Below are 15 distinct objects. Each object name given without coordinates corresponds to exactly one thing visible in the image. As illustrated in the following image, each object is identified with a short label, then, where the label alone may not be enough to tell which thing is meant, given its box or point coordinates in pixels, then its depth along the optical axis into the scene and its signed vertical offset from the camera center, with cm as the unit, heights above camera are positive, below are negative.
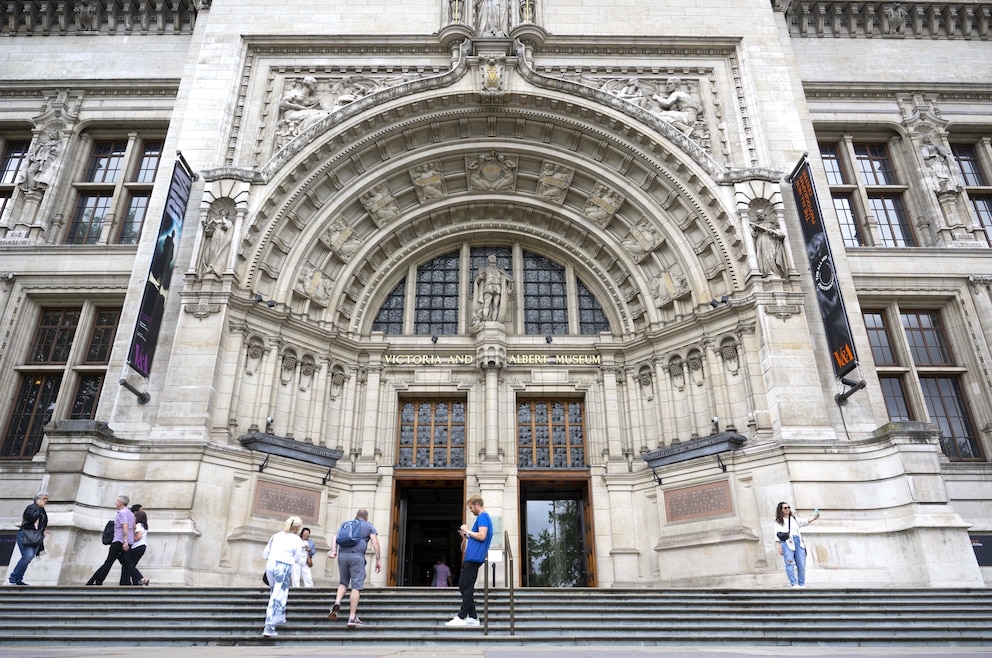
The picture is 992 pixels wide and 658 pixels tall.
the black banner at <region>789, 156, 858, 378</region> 1449 +697
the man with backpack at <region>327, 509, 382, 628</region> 845 +52
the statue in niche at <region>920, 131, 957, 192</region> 1886 +1186
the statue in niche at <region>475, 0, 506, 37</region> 1903 +1607
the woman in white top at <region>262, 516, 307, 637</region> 770 +34
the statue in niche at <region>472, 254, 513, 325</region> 1872 +820
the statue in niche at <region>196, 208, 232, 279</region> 1556 +808
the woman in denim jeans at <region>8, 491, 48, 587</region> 1088 +108
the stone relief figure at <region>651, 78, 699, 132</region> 1812 +1291
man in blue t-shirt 823 +45
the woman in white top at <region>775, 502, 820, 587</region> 1117 +79
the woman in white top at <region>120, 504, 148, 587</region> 1133 +86
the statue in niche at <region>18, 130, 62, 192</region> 1878 +1198
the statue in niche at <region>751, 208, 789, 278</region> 1570 +791
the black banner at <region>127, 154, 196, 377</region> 1410 +695
